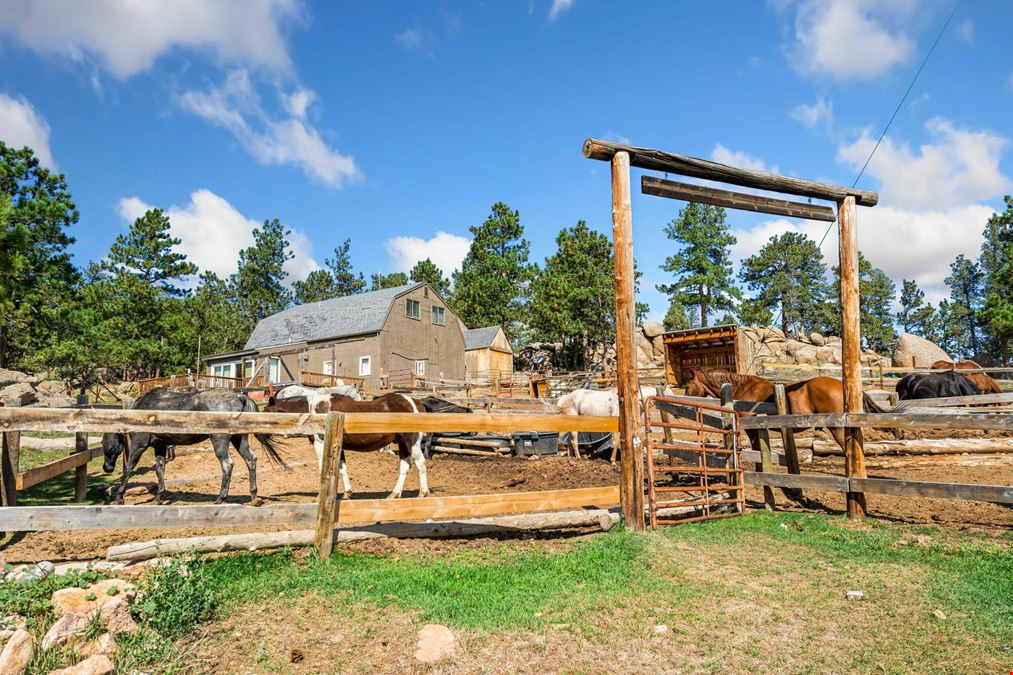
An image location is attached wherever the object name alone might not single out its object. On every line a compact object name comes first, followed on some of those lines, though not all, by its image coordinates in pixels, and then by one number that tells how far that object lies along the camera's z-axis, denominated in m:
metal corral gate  7.23
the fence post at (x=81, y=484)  8.62
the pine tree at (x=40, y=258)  20.75
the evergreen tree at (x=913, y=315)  73.50
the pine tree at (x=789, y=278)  59.59
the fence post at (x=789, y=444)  8.52
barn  37.06
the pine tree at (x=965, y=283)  70.75
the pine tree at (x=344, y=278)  89.81
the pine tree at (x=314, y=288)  81.25
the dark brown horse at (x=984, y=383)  14.23
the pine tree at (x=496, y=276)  61.28
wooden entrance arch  6.78
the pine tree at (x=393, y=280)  85.44
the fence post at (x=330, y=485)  5.35
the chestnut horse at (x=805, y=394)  11.81
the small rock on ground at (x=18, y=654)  3.03
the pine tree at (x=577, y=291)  47.97
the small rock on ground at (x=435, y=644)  3.60
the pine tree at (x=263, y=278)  77.70
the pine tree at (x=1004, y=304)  33.50
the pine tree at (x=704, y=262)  53.34
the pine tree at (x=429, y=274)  75.38
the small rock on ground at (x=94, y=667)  3.10
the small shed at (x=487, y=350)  52.88
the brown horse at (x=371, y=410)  9.48
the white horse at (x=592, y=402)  16.69
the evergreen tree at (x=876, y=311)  58.12
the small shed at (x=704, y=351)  30.58
